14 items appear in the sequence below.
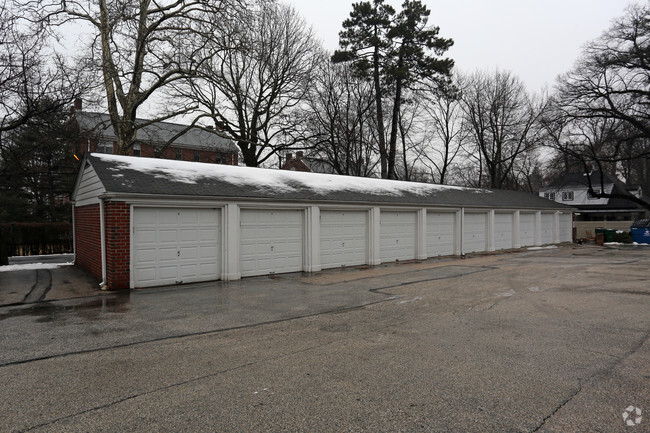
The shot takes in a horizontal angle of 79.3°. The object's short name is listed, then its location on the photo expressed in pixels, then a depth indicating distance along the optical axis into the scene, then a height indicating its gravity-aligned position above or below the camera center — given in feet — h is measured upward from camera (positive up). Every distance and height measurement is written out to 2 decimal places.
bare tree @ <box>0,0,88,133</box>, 44.80 +15.27
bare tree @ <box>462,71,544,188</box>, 115.14 +27.11
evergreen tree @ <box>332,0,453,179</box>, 87.92 +38.33
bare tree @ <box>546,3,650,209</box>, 81.76 +24.52
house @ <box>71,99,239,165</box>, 126.11 +21.87
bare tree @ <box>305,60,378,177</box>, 98.95 +26.39
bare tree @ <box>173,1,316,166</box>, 80.89 +27.59
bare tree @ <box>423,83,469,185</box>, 124.16 +25.18
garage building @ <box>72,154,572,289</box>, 32.71 -0.91
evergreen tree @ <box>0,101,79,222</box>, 83.10 +5.51
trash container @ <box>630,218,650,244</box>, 88.94 -4.87
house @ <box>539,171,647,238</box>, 123.98 +2.55
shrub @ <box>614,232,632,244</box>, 89.35 -5.90
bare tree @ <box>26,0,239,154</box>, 62.44 +27.95
